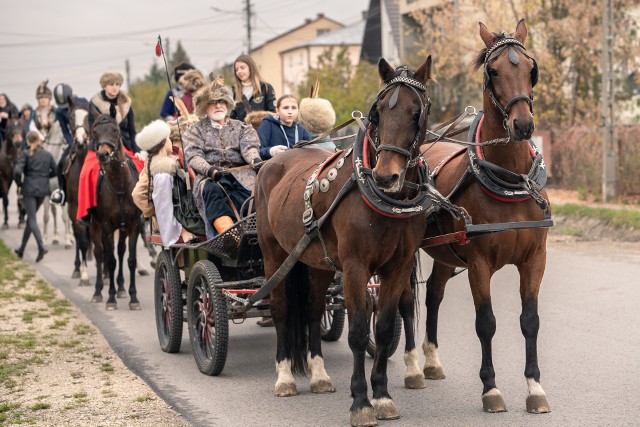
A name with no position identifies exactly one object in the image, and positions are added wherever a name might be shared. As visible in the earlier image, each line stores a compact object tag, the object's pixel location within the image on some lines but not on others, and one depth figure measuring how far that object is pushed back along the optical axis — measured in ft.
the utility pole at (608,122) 70.08
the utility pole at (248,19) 207.27
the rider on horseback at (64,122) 48.96
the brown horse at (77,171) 45.75
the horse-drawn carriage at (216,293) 27.61
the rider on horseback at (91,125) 41.27
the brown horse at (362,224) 20.86
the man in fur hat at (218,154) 29.96
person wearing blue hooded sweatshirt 30.71
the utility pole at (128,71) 318.67
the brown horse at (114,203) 40.11
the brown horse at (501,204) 22.58
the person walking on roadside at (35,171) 60.49
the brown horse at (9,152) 72.12
